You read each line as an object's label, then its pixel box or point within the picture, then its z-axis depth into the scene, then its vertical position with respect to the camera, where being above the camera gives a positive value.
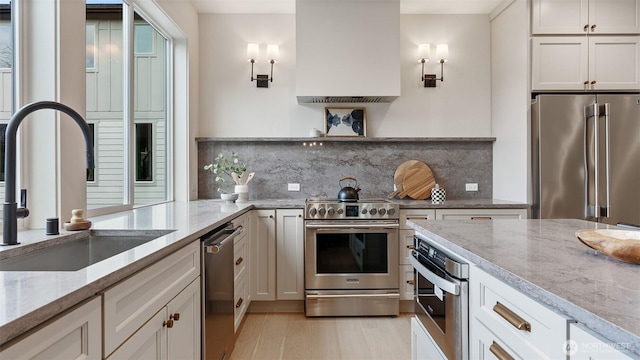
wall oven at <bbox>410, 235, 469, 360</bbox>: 1.19 -0.48
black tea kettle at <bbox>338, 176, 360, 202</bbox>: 2.94 -0.15
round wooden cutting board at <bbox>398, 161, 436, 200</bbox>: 3.39 -0.06
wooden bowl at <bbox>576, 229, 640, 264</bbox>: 0.90 -0.19
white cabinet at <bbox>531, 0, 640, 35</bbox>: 2.80 +1.35
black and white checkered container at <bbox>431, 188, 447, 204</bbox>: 3.14 -0.17
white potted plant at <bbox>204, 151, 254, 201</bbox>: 3.10 +0.06
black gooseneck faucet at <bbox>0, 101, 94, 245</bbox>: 1.17 -0.01
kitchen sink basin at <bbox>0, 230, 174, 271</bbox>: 1.15 -0.29
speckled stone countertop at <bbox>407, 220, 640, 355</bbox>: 0.60 -0.24
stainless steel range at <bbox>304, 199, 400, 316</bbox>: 2.79 -0.69
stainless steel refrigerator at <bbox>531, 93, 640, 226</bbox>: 2.69 +0.17
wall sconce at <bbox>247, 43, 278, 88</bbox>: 3.33 +1.23
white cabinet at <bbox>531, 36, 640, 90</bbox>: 2.81 +0.98
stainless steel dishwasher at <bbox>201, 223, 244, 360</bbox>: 1.66 -0.63
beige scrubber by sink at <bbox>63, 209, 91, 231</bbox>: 1.45 -0.20
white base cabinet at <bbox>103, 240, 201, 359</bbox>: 0.91 -0.42
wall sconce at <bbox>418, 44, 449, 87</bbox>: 3.41 +1.25
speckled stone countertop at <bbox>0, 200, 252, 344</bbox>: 0.62 -0.25
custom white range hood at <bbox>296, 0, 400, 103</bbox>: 2.99 +1.19
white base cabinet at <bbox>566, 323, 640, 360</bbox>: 0.58 -0.32
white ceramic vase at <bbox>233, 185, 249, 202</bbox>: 3.09 -0.13
